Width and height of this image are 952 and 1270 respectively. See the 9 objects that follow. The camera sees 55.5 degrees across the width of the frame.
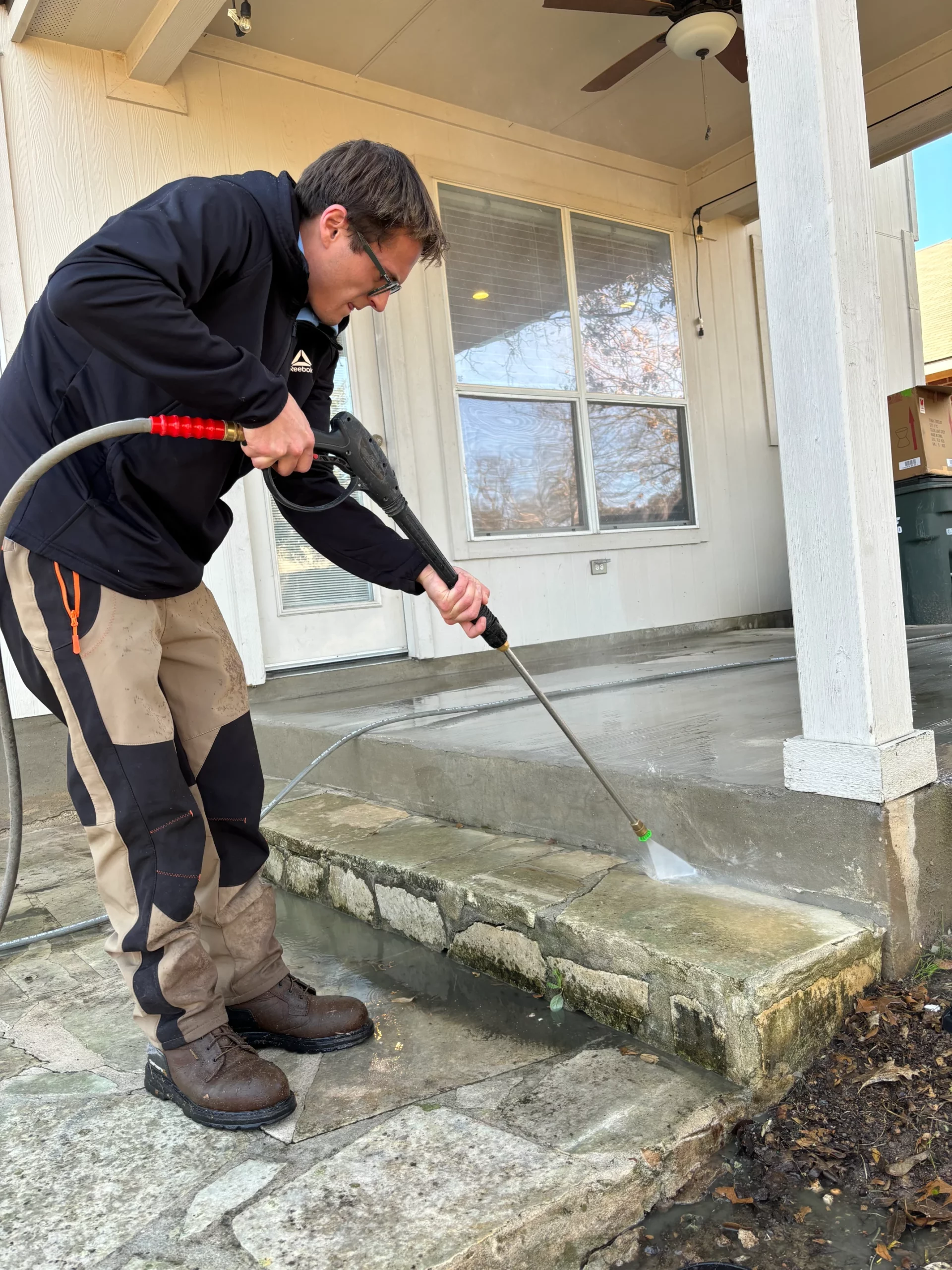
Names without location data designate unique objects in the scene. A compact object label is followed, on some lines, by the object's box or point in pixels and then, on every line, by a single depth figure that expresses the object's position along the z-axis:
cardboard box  5.99
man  1.41
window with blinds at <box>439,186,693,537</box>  5.12
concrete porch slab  1.73
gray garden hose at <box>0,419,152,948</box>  1.36
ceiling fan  3.99
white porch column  1.68
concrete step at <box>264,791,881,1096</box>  1.51
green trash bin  5.93
